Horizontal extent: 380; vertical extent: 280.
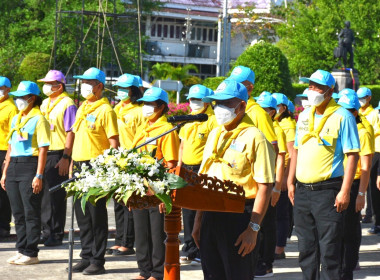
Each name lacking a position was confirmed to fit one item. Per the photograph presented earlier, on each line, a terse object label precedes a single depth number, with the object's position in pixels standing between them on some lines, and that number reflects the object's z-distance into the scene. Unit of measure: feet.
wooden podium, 17.98
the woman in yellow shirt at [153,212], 28.76
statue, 111.96
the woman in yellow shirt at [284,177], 35.53
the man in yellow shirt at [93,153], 31.01
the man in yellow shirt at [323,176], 24.97
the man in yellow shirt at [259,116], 27.94
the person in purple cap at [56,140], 36.86
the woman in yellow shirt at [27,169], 32.89
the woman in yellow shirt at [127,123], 34.96
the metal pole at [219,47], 191.60
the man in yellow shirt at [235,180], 19.19
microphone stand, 20.23
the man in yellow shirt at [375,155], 41.86
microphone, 18.54
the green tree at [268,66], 86.89
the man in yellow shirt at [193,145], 33.83
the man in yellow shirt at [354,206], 28.84
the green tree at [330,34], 138.62
